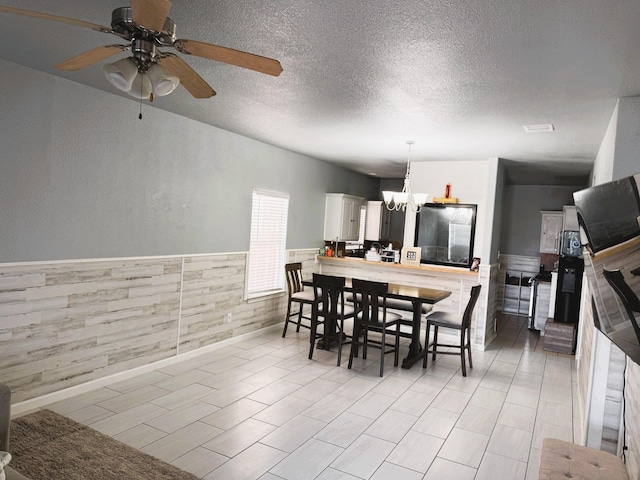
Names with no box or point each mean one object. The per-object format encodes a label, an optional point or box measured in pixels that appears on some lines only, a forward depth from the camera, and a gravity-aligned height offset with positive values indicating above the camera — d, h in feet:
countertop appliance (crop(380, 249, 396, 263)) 23.07 -1.29
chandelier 19.21 +1.55
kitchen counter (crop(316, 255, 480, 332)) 20.93 -2.11
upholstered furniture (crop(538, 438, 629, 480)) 7.19 -3.71
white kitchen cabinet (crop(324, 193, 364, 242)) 24.83 +0.67
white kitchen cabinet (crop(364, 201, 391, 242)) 28.76 +0.60
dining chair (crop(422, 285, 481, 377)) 16.31 -3.21
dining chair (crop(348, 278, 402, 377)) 15.93 -3.25
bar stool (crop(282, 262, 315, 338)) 19.70 -3.09
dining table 16.67 -2.46
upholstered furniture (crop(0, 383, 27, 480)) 7.82 -3.77
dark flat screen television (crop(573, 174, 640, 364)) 4.16 -0.01
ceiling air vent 13.19 +3.48
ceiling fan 5.98 +2.30
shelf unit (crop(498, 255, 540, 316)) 28.99 -2.70
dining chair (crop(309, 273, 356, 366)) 16.65 -3.12
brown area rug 8.97 -5.31
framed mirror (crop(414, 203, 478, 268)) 22.04 +0.14
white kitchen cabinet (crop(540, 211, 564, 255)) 27.43 +0.74
